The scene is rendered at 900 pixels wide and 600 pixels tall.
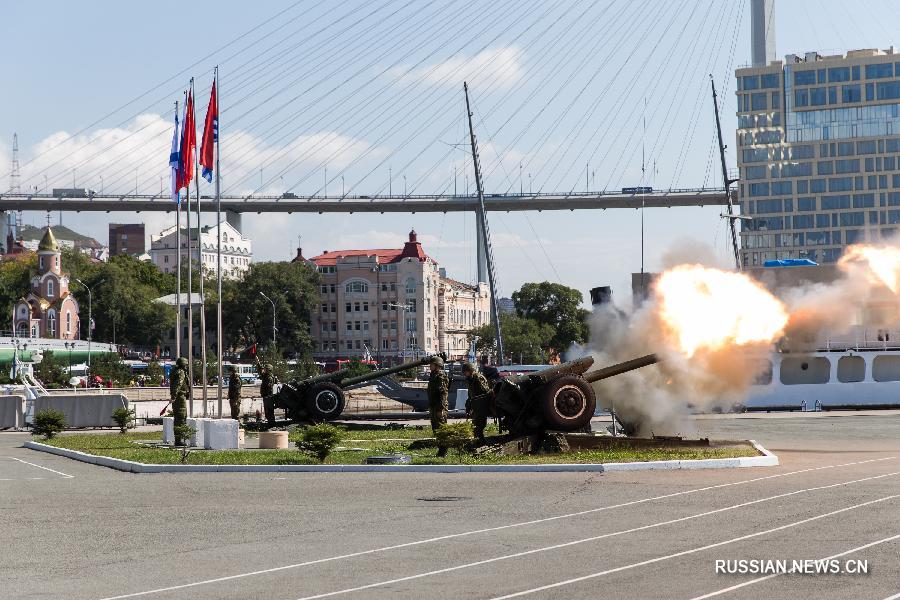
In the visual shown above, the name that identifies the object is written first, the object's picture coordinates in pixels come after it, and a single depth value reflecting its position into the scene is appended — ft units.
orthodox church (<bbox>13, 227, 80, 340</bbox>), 540.93
